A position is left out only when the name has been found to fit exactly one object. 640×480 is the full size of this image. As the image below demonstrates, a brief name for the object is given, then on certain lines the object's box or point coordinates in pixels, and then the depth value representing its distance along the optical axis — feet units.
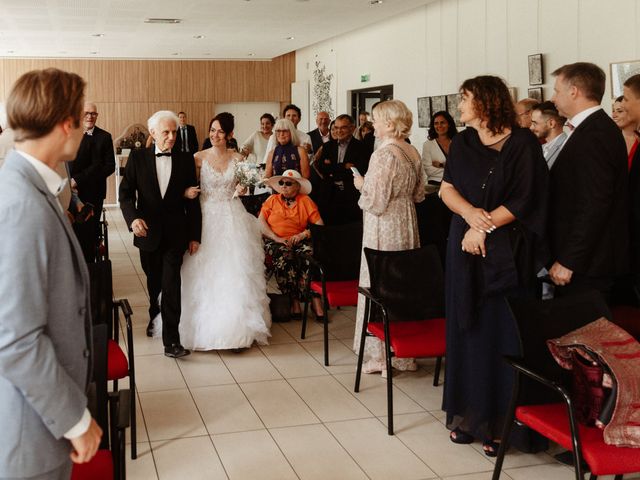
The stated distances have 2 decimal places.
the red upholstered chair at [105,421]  7.75
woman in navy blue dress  11.44
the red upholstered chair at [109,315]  11.73
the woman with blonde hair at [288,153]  25.30
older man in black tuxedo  16.99
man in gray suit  5.41
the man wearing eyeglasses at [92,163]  25.23
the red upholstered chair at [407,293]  14.03
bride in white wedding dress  17.72
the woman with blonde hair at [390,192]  15.78
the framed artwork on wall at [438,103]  36.04
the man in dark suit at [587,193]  11.69
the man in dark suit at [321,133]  33.12
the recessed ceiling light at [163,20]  38.47
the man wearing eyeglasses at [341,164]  25.64
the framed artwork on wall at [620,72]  24.09
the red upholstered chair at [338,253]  18.20
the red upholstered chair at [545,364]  8.96
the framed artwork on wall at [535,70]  28.58
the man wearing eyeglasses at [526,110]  20.52
